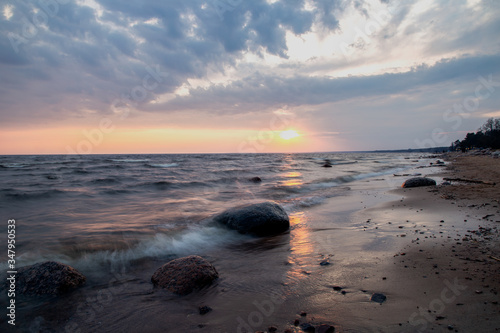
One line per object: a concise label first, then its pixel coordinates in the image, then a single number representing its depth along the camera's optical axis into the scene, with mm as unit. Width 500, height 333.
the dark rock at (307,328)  2564
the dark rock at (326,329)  2496
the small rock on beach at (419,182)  12281
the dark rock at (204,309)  3113
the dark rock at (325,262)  4185
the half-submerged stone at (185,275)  3728
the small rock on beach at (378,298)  2965
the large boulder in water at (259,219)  6699
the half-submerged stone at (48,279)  3771
